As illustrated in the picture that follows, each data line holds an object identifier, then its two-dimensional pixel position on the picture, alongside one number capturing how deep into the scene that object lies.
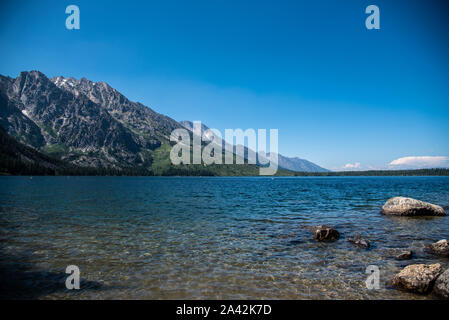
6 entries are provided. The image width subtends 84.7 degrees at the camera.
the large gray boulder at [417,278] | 11.52
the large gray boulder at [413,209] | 33.44
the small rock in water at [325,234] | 21.41
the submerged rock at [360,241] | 19.25
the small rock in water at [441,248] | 17.10
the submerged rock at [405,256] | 16.48
